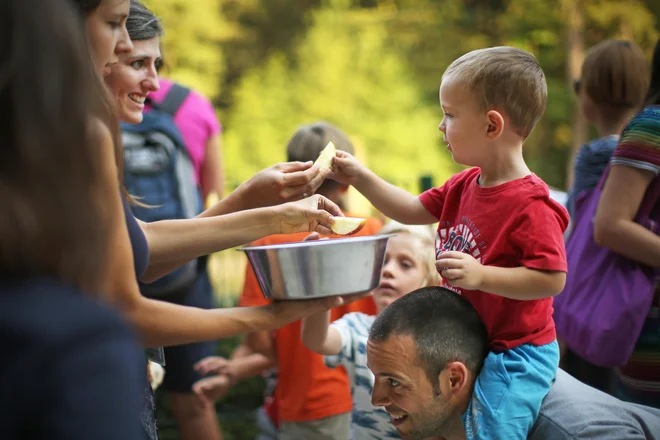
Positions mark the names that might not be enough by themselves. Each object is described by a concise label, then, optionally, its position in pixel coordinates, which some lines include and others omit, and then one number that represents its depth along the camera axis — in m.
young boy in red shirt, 1.96
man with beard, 2.08
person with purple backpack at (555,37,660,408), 2.61
